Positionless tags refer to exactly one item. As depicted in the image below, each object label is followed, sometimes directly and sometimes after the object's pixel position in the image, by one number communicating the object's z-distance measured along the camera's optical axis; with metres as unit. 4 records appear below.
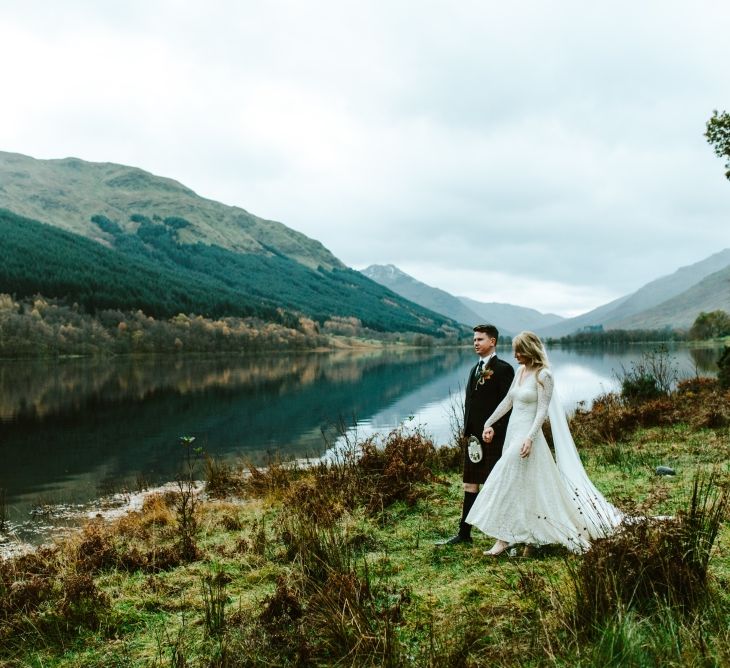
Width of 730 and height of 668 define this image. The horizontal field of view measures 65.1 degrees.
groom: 6.43
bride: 5.69
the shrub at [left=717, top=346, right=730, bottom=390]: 18.02
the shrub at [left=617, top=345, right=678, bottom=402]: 19.58
